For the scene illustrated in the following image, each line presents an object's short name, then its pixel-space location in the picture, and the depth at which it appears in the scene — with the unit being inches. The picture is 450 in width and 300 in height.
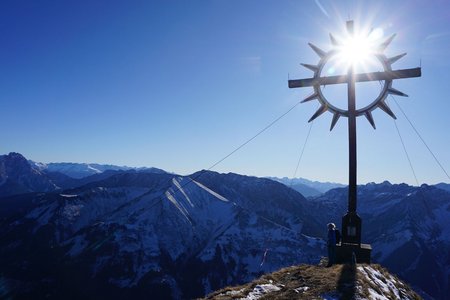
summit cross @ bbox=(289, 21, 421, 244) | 1077.1
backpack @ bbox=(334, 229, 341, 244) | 1096.2
